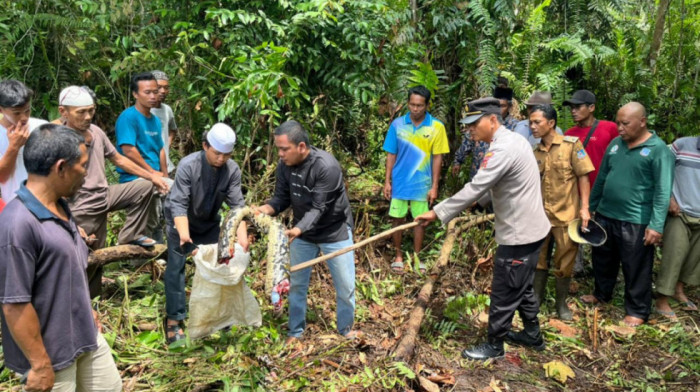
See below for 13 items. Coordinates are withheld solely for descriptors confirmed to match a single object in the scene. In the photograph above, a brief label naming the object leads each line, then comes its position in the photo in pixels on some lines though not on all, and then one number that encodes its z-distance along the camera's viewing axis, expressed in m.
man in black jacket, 4.16
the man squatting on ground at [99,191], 4.19
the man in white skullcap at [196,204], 4.03
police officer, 4.09
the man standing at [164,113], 5.54
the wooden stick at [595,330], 4.76
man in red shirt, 5.53
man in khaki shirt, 4.84
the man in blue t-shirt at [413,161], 6.06
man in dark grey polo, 2.22
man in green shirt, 4.84
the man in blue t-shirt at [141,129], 5.04
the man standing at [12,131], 3.63
